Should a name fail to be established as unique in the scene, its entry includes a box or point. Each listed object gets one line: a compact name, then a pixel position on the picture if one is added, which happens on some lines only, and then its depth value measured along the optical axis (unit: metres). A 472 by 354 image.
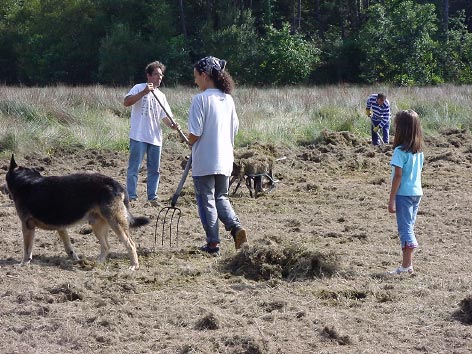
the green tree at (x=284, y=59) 46.75
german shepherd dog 8.14
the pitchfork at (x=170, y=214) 8.95
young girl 7.54
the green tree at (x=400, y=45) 45.62
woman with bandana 8.55
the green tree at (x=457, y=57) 47.31
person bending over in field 19.11
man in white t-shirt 11.41
